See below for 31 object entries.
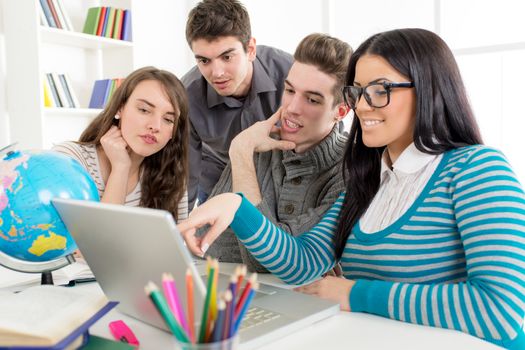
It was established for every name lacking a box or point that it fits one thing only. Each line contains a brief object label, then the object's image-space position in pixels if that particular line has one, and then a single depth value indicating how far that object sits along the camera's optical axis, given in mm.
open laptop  672
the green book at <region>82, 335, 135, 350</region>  776
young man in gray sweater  1633
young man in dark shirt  2152
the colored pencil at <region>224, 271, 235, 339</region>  533
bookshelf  3297
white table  847
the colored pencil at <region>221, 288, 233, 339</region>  536
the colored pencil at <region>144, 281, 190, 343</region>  509
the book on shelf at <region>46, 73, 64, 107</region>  3479
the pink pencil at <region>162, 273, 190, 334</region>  530
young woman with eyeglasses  973
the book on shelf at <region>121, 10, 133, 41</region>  3922
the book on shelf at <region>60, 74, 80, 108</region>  3580
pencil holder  530
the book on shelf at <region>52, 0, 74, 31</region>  3484
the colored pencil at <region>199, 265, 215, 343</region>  528
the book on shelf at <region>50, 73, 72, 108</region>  3498
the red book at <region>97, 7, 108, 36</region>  3789
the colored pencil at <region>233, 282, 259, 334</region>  553
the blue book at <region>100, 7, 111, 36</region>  3816
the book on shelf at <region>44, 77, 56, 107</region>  3428
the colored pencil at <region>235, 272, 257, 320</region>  555
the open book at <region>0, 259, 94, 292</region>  1237
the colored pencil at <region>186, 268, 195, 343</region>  526
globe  950
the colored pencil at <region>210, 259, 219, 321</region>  530
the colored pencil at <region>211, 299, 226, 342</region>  515
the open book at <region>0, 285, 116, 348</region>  702
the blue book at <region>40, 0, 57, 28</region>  3398
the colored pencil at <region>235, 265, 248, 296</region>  554
